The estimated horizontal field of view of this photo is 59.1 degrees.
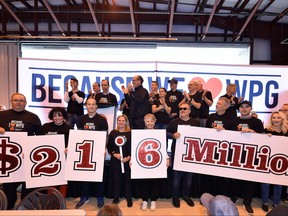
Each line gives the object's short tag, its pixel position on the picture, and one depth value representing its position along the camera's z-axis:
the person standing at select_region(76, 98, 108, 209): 3.74
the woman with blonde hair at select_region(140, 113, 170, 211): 3.83
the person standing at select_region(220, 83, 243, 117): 4.58
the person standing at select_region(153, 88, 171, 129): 4.80
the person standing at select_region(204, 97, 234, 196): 3.84
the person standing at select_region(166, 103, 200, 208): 3.81
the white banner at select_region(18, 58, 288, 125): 5.68
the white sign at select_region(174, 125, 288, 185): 3.63
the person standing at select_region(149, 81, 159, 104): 4.99
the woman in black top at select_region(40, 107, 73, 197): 3.60
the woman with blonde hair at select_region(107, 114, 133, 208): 3.72
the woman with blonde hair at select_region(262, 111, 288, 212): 3.76
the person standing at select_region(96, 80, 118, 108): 4.97
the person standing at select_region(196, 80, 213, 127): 4.61
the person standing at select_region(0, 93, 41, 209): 3.51
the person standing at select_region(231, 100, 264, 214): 3.71
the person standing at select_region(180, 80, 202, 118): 4.56
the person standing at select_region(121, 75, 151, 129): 4.49
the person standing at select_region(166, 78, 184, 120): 4.80
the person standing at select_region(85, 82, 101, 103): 5.11
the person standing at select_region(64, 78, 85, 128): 4.70
